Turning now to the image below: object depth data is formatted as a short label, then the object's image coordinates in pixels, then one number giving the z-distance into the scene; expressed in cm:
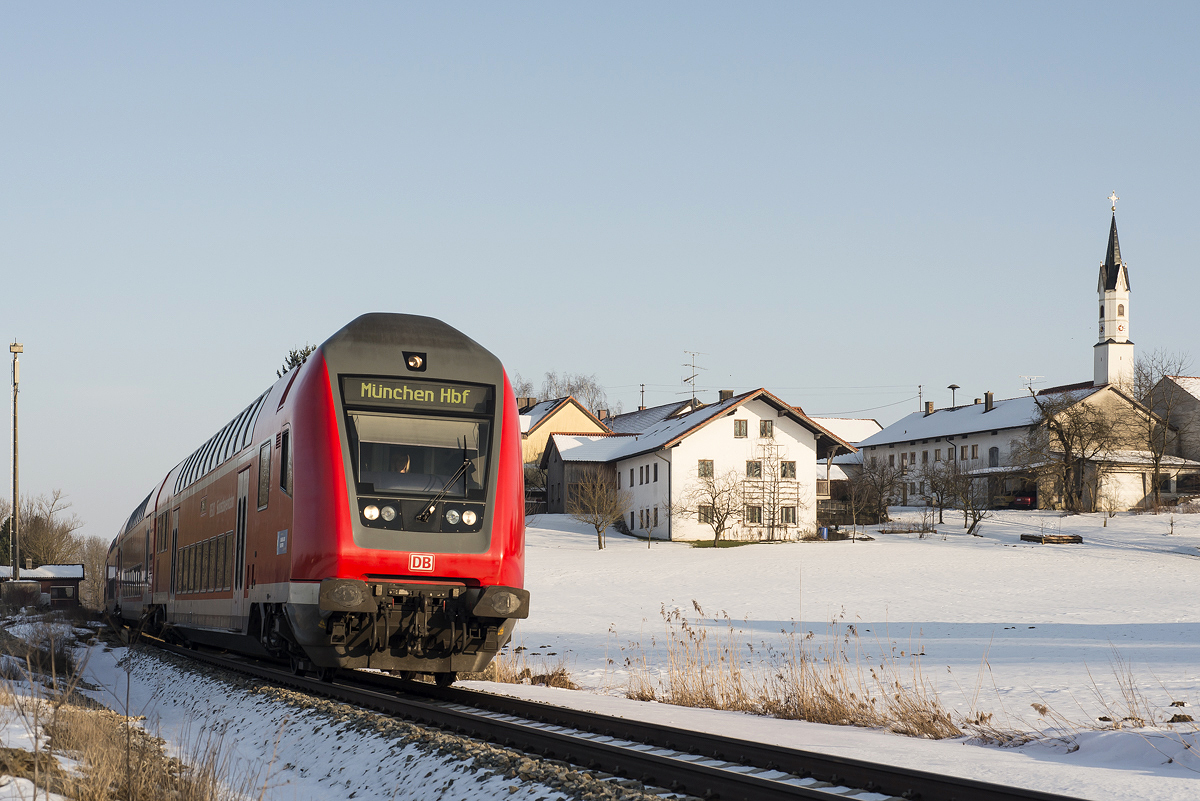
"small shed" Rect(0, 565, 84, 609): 7825
